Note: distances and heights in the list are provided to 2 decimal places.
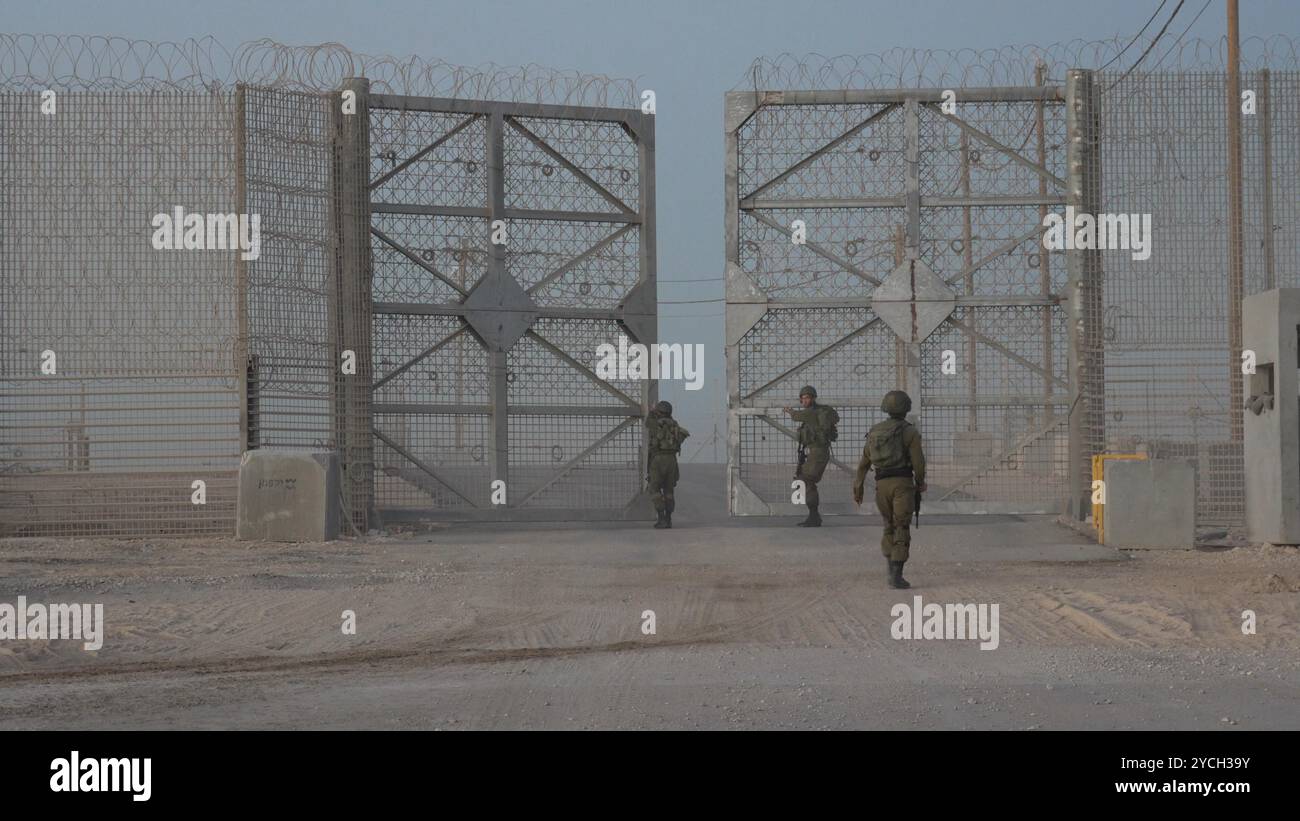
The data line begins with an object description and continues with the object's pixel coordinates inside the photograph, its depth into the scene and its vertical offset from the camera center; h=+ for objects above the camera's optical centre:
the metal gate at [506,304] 16.30 +1.33
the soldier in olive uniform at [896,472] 11.08 -0.37
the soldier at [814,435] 16.33 -0.12
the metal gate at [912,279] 16.58 +1.56
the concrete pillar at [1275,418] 13.44 +0.00
